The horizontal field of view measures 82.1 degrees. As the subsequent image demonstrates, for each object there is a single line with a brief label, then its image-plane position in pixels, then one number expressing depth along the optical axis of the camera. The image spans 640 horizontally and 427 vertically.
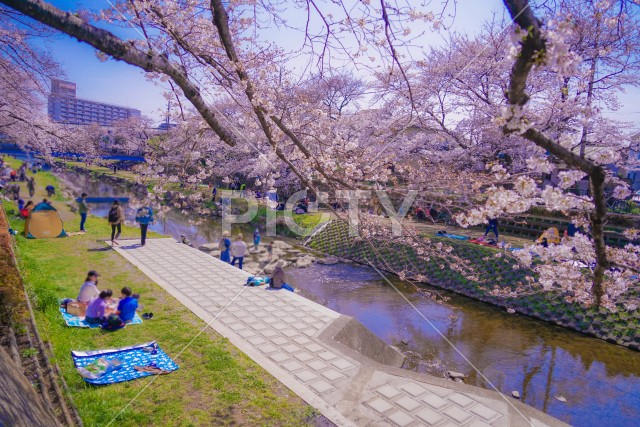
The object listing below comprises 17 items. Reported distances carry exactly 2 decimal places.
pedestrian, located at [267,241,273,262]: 15.12
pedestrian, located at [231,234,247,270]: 11.59
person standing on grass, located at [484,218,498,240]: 13.25
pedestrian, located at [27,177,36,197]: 19.72
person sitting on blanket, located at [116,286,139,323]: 6.29
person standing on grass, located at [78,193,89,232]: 13.12
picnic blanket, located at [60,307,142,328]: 6.09
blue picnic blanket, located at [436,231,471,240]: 14.07
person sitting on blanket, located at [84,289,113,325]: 6.21
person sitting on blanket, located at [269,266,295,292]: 8.86
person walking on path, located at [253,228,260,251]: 15.56
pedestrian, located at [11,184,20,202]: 17.91
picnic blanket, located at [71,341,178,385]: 4.78
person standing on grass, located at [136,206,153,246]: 11.78
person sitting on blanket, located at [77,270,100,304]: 6.44
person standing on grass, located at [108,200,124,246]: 11.82
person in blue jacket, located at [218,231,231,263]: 11.68
